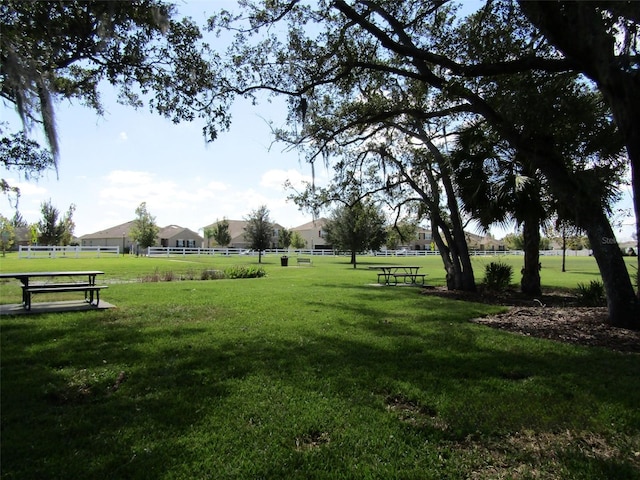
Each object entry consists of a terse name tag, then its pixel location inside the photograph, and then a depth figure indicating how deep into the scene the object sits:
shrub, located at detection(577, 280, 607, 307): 11.13
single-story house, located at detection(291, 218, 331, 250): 90.44
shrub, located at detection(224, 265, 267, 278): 19.52
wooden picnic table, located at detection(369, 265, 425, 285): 17.60
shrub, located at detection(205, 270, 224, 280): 18.83
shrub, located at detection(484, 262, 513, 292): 15.27
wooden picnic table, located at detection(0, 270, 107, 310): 8.29
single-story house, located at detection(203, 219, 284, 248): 84.81
